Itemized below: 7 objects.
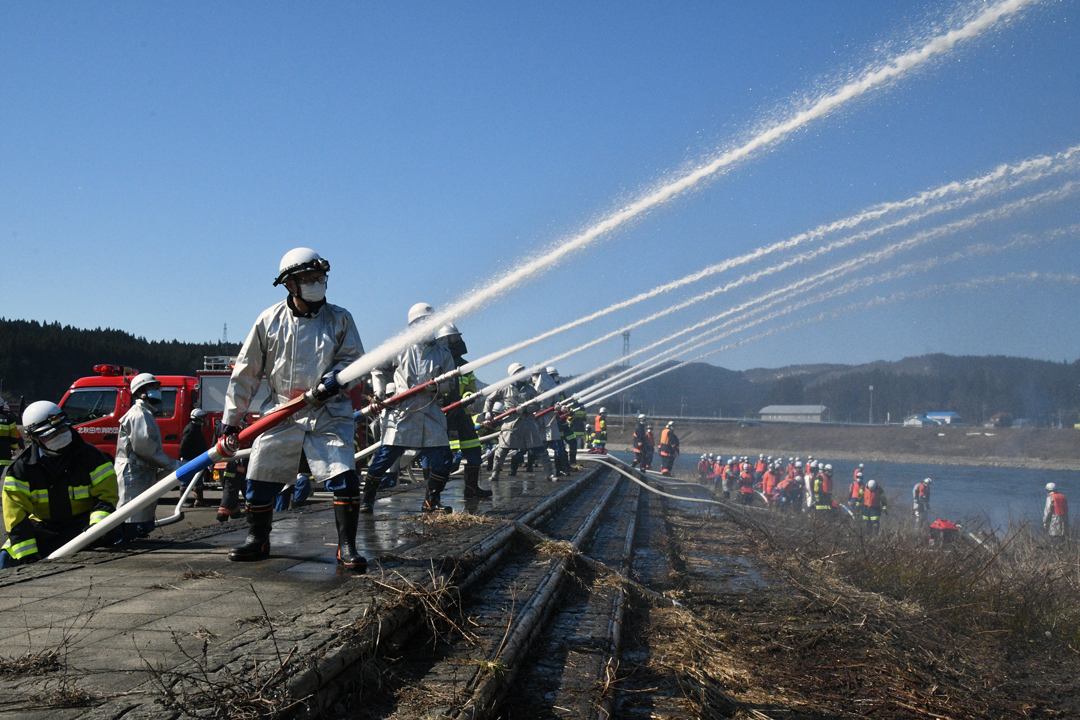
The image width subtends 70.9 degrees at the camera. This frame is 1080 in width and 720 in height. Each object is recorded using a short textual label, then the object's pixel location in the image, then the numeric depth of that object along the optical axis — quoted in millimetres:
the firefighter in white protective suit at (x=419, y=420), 7383
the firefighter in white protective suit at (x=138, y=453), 7133
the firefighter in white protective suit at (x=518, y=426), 13492
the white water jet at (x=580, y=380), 12688
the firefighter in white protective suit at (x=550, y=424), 14377
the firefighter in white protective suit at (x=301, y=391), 4602
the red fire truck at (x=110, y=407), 14164
